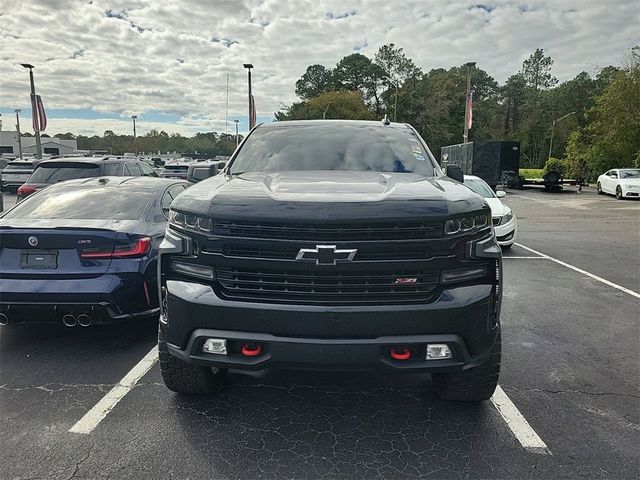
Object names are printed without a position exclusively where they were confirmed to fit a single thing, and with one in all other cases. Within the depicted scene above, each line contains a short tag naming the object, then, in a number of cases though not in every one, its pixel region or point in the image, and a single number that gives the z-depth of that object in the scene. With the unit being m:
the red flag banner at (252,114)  26.17
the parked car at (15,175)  19.97
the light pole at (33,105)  24.30
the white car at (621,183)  23.73
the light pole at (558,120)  62.26
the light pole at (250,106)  25.16
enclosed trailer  25.30
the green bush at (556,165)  40.58
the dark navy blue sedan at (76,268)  3.95
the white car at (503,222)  9.41
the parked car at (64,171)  9.47
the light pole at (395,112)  63.22
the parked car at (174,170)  20.94
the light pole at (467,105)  26.53
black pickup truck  2.60
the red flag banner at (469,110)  26.55
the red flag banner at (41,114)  24.48
